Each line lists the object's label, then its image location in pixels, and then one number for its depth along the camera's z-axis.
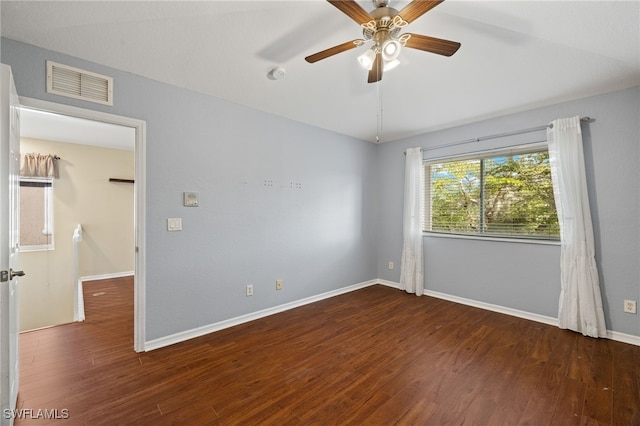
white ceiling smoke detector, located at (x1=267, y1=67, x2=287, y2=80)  2.37
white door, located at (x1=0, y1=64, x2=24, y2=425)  1.46
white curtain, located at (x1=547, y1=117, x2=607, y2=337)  2.79
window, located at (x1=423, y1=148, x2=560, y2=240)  3.27
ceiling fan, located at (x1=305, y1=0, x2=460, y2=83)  1.44
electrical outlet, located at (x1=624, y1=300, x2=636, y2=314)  2.65
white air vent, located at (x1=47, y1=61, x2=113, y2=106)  2.12
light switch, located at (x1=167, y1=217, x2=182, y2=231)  2.66
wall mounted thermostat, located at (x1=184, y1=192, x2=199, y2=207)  2.76
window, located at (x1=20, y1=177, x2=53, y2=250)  4.62
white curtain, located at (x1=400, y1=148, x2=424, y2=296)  4.16
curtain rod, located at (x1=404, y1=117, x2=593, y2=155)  2.89
